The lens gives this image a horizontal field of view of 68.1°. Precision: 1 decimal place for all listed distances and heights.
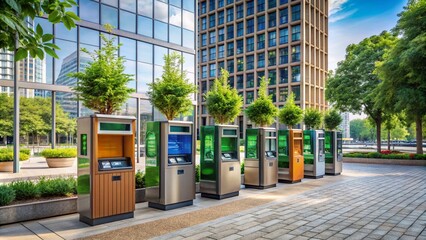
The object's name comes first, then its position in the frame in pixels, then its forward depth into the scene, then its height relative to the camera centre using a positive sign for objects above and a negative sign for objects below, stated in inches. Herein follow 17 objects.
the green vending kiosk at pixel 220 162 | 349.1 -37.7
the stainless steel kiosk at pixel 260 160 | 416.8 -41.6
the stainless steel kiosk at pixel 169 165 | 297.3 -34.7
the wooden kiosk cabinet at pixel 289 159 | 470.3 -45.0
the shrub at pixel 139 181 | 338.2 -55.9
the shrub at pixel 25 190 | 271.0 -53.2
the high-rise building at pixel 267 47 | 1854.1 +524.0
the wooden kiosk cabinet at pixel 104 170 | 244.1 -32.8
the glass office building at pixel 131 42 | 675.4 +217.4
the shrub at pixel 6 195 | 246.7 -52.2
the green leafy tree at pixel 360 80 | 966.4 +156.5
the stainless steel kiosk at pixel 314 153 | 526.6 -41.2
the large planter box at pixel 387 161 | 740.6 -80.5
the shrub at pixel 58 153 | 596.1 -45.8
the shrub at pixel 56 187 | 281.4 -52.9
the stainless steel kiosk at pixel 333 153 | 574.8 -44.5
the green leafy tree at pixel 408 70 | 641.6 +130.0
